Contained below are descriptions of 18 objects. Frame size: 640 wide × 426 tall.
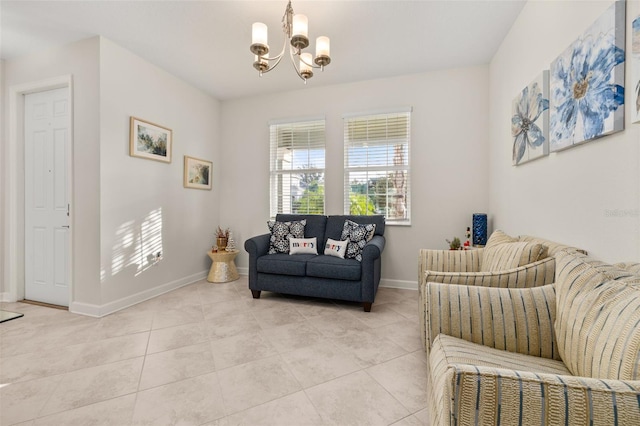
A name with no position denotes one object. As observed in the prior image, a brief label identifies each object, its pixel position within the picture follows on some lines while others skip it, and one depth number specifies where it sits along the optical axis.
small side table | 3.99
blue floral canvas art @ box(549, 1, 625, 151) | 1.35
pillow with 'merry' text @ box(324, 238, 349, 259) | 3.23
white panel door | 3.09
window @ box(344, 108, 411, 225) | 3.76
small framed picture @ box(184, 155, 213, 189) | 3.94
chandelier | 1.90
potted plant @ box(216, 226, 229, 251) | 4.18
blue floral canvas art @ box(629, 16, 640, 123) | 1.24
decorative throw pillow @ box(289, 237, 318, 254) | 3.43
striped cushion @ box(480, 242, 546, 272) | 1.63
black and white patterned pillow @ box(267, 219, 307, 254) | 3.50
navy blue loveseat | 2.87
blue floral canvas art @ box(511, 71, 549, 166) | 2.02
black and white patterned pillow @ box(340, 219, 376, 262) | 3.22
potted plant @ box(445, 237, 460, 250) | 3.19
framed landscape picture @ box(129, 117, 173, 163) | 3.15
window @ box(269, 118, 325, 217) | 4.13
